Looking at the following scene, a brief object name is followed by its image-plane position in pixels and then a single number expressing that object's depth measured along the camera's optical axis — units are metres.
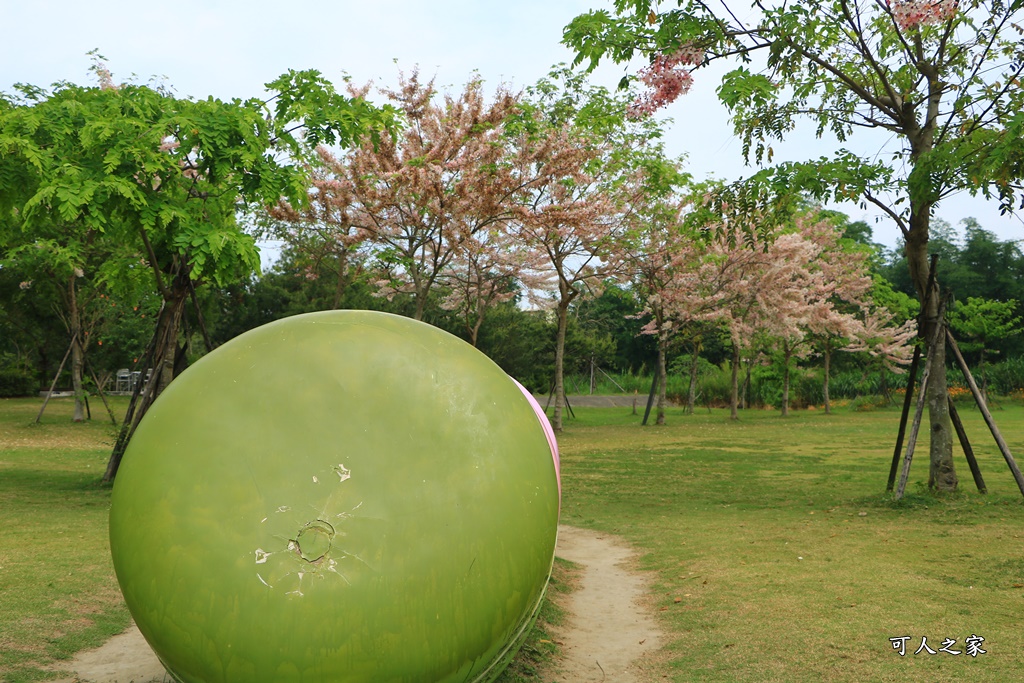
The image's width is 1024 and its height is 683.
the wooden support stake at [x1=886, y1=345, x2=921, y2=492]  11.66
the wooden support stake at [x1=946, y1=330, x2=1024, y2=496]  10.48
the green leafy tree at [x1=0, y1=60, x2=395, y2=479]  10.20
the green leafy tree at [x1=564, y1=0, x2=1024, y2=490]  11.22
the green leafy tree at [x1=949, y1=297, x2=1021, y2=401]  40.16
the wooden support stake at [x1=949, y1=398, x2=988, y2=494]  11.29
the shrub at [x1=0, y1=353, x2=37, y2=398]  38.62
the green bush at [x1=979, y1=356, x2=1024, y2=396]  39.78
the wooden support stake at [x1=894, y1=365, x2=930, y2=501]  10.84
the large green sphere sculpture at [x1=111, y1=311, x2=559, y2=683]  3.23
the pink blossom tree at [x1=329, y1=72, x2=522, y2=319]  18.73
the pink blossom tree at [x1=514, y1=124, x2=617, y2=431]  21.03
